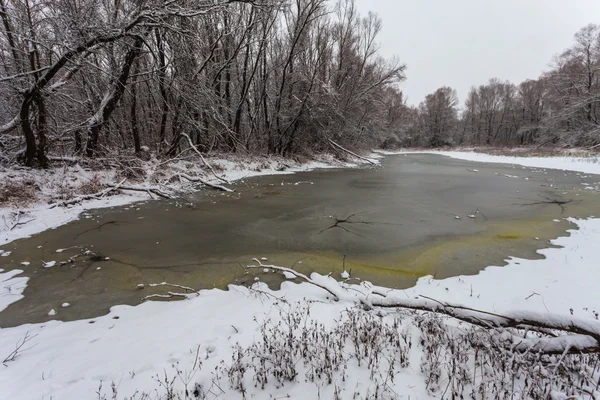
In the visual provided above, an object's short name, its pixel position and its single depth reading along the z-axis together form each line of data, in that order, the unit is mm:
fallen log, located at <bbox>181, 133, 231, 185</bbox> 11172
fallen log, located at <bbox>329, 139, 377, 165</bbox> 20984
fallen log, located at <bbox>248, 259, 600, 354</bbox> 2137
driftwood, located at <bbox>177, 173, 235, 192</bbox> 10172
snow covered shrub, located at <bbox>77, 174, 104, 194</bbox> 8156
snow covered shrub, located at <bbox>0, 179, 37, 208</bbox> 6602
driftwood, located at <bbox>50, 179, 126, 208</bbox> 7213
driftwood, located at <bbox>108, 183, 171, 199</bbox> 8402
